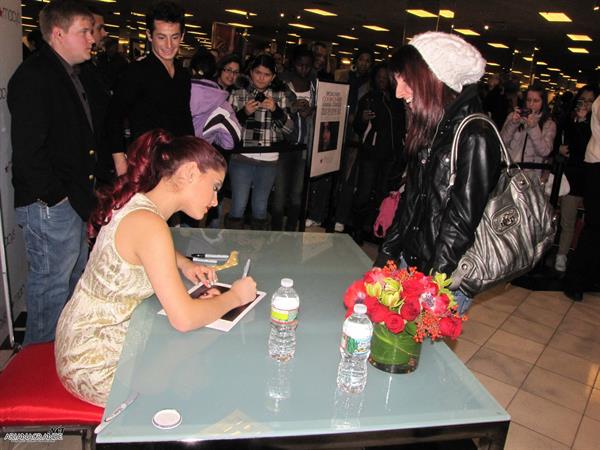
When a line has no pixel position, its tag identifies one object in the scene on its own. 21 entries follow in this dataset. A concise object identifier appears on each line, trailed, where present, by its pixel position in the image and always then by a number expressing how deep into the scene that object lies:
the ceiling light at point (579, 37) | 11.24
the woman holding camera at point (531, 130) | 4.34
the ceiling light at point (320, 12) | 11.77
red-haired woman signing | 1.33
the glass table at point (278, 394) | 0.99
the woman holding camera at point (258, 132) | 3.47
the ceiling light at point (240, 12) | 13.61
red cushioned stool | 1.32
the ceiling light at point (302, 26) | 15.07
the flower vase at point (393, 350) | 1.20
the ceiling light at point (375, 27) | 13.57
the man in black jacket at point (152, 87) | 2.55
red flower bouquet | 1.14
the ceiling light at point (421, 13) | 7.90
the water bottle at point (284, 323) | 1.25
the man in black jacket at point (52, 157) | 2.16
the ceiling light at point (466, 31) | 12.27
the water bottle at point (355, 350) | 1.12
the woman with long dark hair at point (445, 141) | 1.59
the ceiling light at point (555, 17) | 9.10
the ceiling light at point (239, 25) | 17.20
